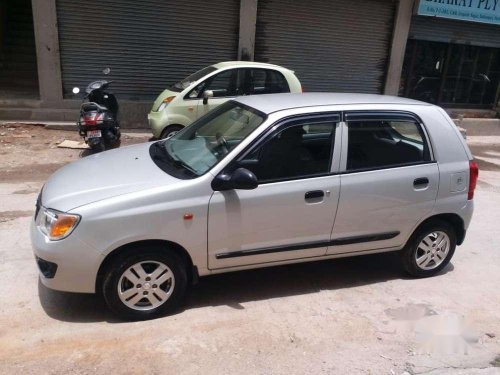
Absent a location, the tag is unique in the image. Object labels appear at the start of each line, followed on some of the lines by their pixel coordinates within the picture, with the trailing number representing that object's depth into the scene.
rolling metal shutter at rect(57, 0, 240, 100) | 10.02
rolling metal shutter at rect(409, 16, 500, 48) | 13.12
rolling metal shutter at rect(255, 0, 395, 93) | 11.52
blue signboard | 12.72
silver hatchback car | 3.32
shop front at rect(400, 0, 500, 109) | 13.17
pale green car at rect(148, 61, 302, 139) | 8.41
